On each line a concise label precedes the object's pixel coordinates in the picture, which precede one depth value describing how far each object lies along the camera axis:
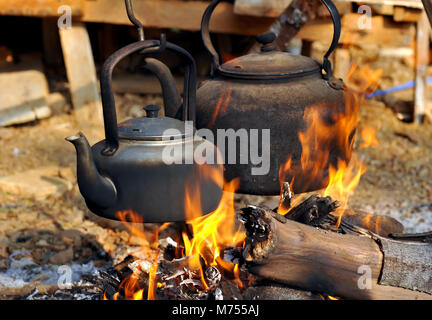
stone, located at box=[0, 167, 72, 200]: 4.34
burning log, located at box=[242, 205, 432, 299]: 2.42
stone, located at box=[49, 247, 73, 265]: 3.45
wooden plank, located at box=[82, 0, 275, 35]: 5.15
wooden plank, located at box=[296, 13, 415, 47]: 5.20
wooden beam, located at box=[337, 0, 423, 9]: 5.24
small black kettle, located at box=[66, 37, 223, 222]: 2.21
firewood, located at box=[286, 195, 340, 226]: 2.68
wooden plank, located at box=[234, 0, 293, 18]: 4.68
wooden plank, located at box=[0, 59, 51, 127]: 5.46
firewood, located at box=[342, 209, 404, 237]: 3.19
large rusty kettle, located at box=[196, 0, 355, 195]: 2.95
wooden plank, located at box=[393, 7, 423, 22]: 5.36
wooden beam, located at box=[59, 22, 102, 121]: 5.45
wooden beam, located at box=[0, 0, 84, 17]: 5.05
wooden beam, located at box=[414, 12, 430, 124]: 5.79
